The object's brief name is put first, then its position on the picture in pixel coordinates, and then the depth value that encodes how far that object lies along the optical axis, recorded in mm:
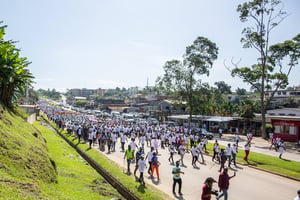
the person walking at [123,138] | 19897
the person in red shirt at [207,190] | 7252
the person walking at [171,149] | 15726
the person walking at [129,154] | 13008
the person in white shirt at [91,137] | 20516
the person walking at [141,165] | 11195
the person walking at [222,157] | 14234
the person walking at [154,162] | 11955
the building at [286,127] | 29697
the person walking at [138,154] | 12159
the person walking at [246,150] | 16783
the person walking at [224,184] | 8742
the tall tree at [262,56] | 31045
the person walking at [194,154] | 15207
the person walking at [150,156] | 12856
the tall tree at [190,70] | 39500
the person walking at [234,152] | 15581
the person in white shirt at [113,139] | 19594
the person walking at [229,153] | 15298
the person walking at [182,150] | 15320
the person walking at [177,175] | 9883
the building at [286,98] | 53844
